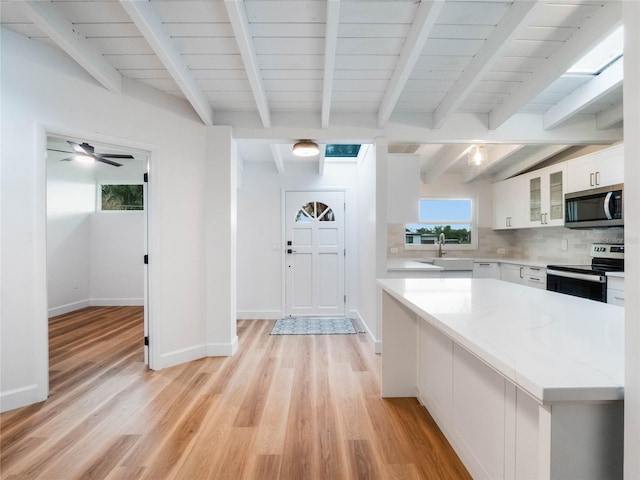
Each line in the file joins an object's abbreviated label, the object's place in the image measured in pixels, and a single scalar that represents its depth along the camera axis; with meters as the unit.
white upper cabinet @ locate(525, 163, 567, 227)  3.95
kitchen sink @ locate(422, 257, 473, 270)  3.87
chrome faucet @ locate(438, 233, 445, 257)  5.22
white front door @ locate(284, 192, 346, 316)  4.73
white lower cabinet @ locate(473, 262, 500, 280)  4.79
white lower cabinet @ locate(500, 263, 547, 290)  3.93
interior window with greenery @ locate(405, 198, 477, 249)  5.30
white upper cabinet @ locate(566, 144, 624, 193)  3.18
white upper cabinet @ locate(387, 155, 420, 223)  3.38
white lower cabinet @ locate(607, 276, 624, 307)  2.86
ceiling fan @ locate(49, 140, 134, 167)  3.34
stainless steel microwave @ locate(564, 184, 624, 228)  3.09
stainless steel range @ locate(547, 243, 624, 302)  3.06
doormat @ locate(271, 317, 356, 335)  3.96
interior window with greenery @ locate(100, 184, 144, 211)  5.51
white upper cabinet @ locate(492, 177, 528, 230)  4.60
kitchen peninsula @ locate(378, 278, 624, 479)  0.64
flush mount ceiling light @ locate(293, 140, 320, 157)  3.26
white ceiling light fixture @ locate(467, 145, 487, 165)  3.82
